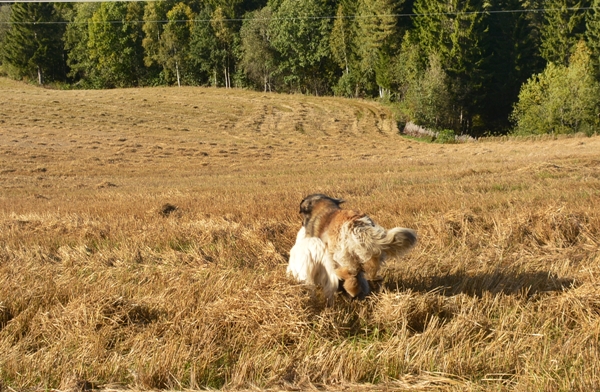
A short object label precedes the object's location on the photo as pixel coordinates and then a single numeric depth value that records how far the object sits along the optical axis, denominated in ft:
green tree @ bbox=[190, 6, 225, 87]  234.99
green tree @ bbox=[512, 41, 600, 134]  146.92
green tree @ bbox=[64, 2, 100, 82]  246.47
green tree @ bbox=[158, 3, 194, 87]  240.53
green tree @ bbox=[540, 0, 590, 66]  169.58
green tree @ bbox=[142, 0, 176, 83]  244.01
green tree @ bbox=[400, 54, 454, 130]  160.45
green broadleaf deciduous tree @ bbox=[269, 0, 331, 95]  221.46
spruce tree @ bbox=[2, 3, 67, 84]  230.27
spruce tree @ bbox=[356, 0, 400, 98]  194.08
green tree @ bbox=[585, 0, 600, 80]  158.81
